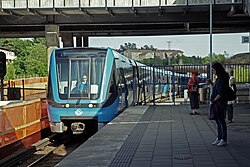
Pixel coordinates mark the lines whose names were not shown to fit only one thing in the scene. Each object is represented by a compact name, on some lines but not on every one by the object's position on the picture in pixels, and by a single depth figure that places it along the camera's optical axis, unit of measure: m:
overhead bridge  28.52
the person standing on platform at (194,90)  18.09
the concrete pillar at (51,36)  33.47
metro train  15.90
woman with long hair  10.00
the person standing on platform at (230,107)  14.52
